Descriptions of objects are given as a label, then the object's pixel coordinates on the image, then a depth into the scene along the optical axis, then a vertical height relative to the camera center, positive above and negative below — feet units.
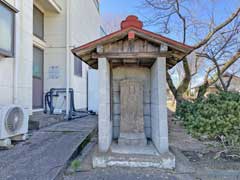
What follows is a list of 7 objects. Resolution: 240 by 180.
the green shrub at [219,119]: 10.56 -1.67
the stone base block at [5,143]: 10.59 -3.10
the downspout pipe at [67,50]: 20.41 +5.46
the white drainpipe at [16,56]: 13.71 +3.06
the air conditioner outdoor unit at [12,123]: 10.33 -1.88
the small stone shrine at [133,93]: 9.62 +0.04
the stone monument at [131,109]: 12.12 -1.13
